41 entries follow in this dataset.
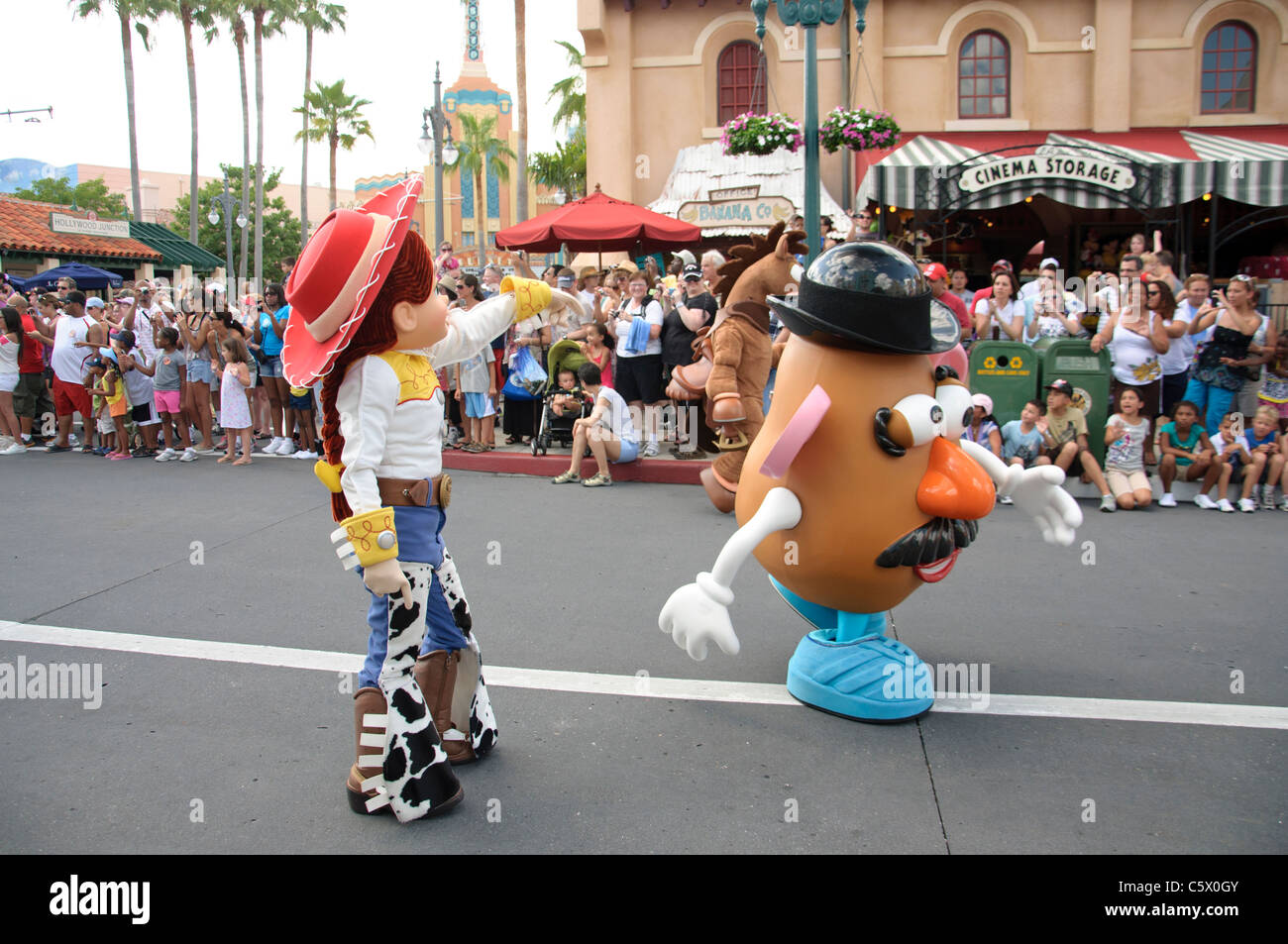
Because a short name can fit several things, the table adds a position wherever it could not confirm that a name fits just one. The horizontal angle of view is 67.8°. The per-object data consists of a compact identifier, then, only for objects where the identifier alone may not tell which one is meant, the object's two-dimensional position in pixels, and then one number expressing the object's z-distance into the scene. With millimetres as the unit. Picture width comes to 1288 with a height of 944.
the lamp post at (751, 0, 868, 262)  7723
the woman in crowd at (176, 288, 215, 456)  11095
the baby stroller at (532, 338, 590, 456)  9836
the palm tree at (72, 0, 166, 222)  32875
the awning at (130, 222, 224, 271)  32938
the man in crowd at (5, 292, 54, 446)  11992
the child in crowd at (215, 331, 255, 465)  10398
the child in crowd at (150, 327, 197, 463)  11062
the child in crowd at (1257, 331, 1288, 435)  8055
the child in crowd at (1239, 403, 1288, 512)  7777
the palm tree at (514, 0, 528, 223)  22625
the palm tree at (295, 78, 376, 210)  40500
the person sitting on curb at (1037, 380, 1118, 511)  8156
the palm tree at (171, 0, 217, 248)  33812
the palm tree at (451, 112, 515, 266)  46719
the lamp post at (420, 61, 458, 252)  17547
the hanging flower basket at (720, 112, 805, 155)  10406
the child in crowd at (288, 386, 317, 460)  10602
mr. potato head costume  3547
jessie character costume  3010
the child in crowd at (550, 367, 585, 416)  9719
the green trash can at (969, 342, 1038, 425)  8695
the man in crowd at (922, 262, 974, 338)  5492
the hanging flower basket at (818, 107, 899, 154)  10109
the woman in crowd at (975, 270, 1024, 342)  9250
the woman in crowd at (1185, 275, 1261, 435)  8328
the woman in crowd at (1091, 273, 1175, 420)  8500
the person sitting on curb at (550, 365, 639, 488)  8984
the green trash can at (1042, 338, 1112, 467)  8469
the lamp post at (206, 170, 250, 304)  33753
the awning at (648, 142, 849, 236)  17047
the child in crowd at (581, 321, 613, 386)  9891
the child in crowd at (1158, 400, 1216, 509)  7977
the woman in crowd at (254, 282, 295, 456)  10852
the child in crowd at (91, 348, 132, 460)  11094
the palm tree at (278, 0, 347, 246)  37781
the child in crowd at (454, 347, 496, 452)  10023
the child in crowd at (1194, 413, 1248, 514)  7855
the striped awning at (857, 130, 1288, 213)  12148
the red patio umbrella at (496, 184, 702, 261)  12305
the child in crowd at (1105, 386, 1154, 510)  7961
